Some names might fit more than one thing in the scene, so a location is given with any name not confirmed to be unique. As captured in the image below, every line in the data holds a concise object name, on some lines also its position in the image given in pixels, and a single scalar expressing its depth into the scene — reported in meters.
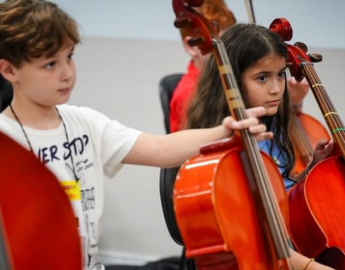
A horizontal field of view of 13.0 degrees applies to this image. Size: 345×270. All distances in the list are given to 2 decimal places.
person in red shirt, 4.53
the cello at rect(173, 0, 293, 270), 3.25
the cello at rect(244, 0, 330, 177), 4.05
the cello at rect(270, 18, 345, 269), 3.53
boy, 3.28
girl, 3.61
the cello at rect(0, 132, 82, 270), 2.86
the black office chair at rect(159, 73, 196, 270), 3.66
